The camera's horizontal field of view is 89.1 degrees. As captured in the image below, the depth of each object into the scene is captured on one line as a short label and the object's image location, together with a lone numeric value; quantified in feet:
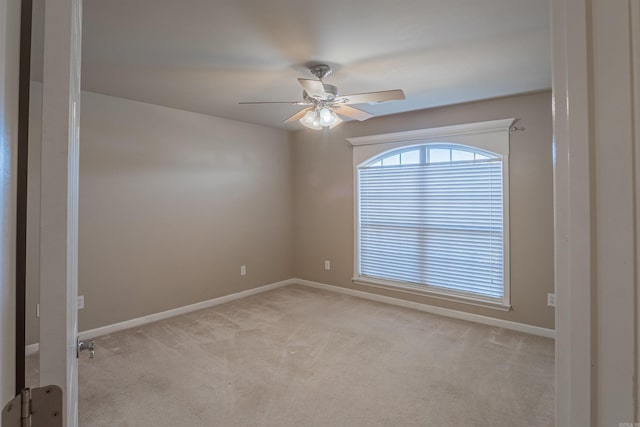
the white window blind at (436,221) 11.80
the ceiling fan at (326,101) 7.85
